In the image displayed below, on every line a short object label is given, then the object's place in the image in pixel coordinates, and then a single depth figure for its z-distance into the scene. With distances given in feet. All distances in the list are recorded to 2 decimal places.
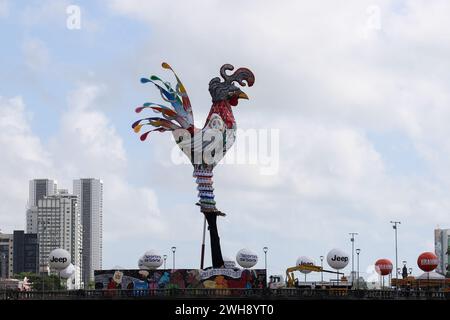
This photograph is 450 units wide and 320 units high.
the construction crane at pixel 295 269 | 464.65
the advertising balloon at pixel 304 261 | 501.56
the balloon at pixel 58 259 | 446.19
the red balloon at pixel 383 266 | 463.83
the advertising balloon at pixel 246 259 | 456.45
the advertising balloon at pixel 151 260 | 454.40
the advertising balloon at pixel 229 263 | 467.11
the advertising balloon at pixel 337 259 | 468.34
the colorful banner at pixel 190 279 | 418.51
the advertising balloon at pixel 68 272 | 587.35
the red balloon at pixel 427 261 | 412.98
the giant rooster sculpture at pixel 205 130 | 424.05
